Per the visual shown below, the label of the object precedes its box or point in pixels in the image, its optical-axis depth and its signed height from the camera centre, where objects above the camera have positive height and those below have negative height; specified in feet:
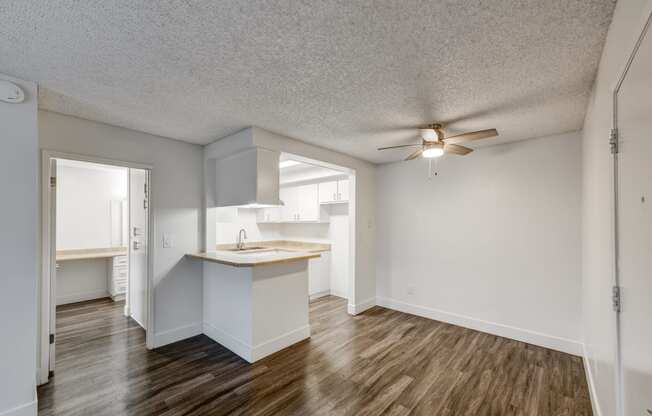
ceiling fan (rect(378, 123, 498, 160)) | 8.55 +2.14
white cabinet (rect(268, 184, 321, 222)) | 18.21 +0.14
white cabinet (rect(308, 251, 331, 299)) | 16.63 -4.11
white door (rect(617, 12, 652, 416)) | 3.09 -0.28
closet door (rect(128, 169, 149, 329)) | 11.13 -1.40
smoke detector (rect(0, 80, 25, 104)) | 6.17 +2.68
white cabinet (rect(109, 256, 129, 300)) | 15.89 -3.87
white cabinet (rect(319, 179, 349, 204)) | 16.78 +1.12
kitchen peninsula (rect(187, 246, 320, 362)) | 9.33 -3.37
